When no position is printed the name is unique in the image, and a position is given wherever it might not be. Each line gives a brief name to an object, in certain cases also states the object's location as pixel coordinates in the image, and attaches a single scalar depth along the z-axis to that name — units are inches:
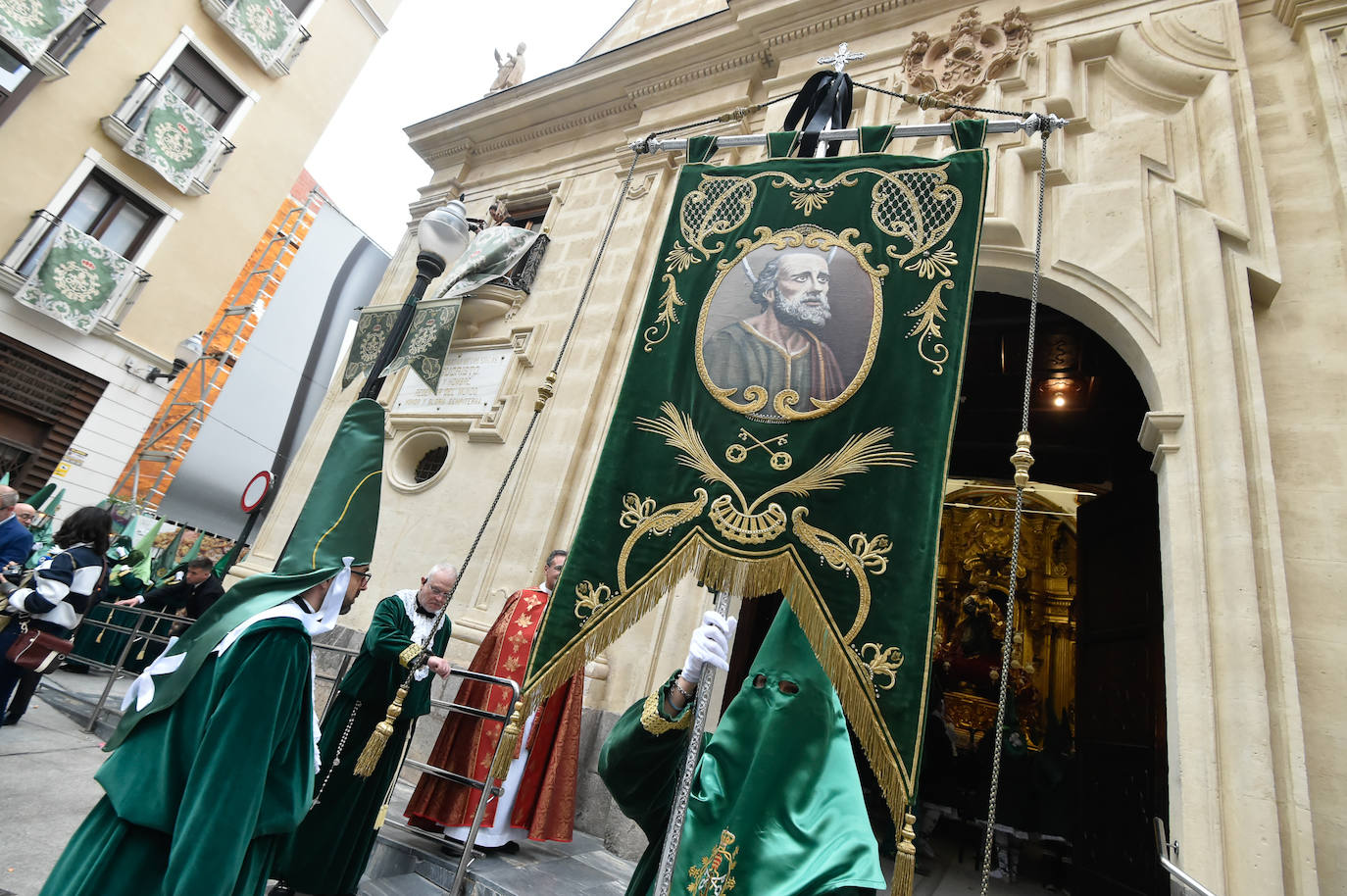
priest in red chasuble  163.5
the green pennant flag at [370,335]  251.0
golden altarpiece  330.0
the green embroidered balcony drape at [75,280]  427.8
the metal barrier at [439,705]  124.0
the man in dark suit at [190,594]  270.1
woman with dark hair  173.0
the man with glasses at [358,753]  128.6
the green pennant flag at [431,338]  319.9
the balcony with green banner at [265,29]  528.4
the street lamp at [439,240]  170.1
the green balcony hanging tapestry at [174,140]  480.7
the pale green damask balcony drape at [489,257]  332.8
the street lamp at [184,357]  483.5
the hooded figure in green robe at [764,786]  67.3
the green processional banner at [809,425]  86.7
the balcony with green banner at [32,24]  405.1
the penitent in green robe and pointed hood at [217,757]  77.8
